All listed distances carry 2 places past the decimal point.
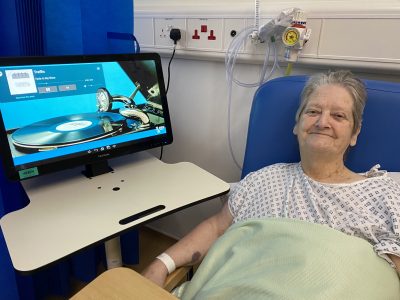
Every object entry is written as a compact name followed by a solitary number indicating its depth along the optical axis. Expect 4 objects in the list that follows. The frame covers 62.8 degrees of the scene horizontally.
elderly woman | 1.03
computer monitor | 1.05
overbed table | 0.92
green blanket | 0.83
